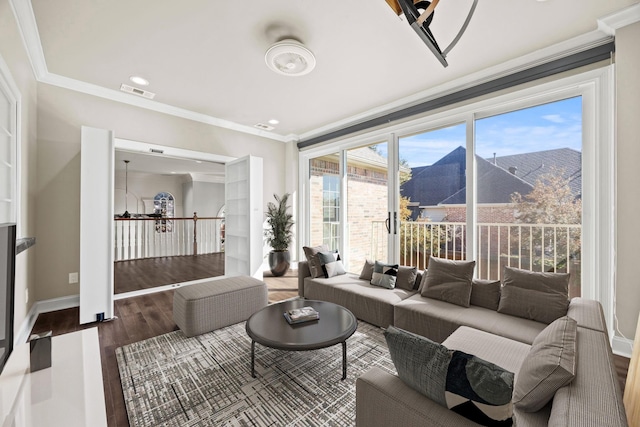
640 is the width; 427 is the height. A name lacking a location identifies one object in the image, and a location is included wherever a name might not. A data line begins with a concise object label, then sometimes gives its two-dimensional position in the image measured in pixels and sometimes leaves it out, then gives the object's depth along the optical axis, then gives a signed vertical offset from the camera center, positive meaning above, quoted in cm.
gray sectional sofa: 93 -79
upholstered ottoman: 263 -90
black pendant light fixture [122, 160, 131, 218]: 927 +87
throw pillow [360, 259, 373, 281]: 349 -73
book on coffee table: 220 -82
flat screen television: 123 -34
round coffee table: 188 -86
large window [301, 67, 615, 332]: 256 +35
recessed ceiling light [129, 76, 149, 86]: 331 +162
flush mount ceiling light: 255 +151
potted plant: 514 -41
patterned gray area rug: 166 -119
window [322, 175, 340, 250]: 525 +6
